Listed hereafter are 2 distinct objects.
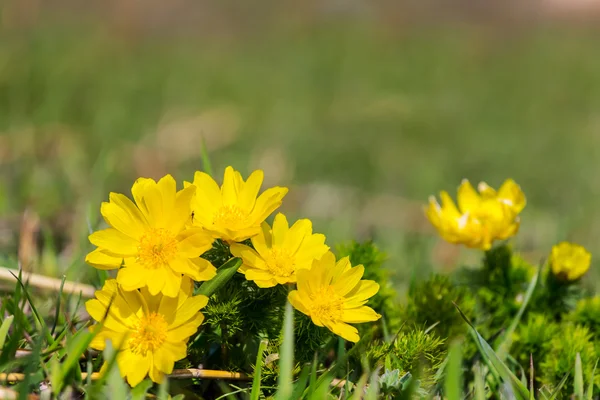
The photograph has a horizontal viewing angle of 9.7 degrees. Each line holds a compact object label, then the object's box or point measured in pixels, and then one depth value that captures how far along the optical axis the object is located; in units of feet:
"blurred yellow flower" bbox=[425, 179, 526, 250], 5.30
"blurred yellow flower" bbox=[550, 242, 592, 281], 5.31
